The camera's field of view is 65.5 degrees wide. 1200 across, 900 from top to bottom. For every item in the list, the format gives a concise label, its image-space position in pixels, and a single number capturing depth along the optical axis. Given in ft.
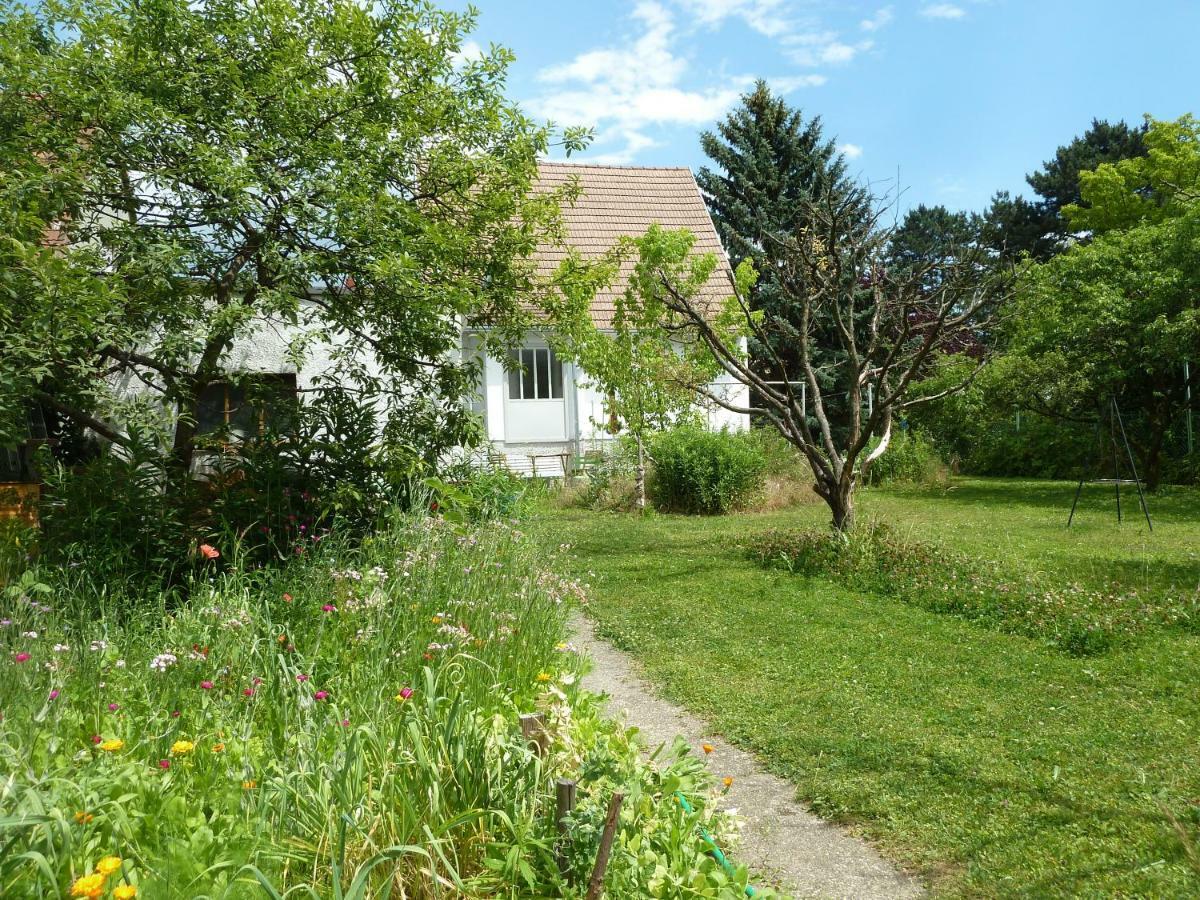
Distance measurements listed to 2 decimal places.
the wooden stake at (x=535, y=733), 11.30
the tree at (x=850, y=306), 34.60
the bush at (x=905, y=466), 73.67
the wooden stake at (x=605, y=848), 8.32
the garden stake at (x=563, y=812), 9.64
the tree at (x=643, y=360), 50.70
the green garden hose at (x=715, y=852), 10.25
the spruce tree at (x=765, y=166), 92.73
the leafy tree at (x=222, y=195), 22.27
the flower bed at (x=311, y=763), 8.54
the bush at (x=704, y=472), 55.01
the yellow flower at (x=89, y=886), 6.93
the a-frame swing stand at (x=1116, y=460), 43.84
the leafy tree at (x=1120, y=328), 56.24
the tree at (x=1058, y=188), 126.11
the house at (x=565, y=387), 72.49
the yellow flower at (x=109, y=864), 7.11
